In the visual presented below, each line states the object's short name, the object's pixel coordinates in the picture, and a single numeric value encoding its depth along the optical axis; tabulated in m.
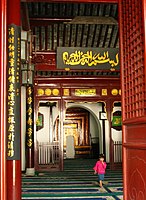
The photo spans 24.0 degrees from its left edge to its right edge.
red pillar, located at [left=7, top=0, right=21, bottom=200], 3.08
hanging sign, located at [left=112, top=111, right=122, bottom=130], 11.60
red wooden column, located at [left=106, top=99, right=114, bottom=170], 9.22
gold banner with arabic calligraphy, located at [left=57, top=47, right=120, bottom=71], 7.36
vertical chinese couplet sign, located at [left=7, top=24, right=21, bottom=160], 3.12
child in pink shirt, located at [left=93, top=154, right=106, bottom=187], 6.47
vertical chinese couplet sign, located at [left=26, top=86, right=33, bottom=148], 8.22
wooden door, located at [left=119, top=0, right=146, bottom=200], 2.79
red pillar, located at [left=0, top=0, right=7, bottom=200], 2.91
